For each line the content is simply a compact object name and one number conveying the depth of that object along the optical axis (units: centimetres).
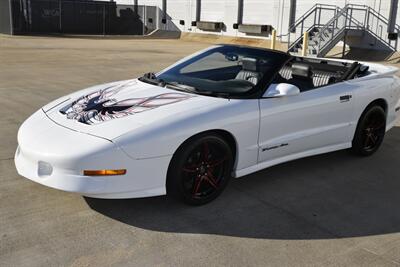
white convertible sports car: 378
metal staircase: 2203
